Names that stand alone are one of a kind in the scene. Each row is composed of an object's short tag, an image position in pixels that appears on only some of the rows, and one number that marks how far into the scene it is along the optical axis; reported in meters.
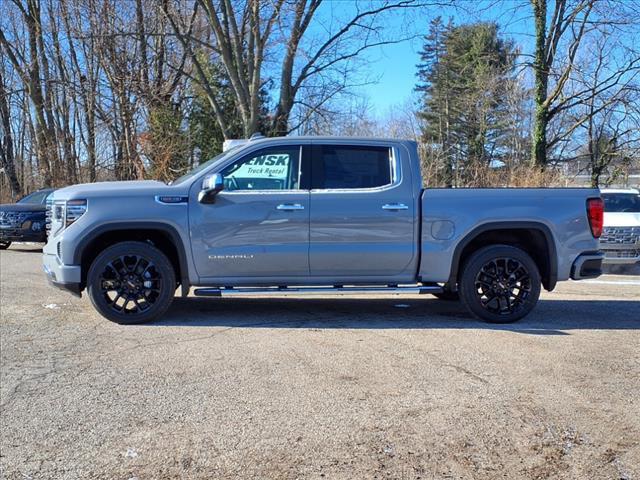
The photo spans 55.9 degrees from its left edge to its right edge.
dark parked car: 14.80
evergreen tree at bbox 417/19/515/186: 36.94
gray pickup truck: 6.28
